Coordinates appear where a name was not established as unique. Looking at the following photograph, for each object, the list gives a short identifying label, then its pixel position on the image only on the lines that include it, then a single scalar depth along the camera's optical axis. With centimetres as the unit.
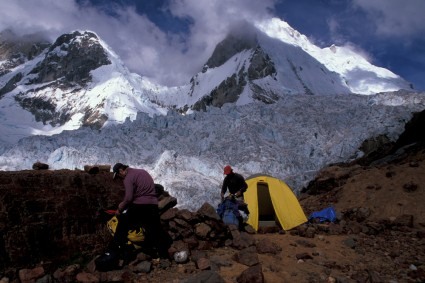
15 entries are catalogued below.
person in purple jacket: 595
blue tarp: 1099
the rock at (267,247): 716
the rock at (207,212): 744
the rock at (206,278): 502
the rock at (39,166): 678
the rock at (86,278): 528
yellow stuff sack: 618
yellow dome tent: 1080
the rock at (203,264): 601
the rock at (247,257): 632
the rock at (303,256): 691
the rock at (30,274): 519
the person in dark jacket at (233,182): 941
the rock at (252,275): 541
